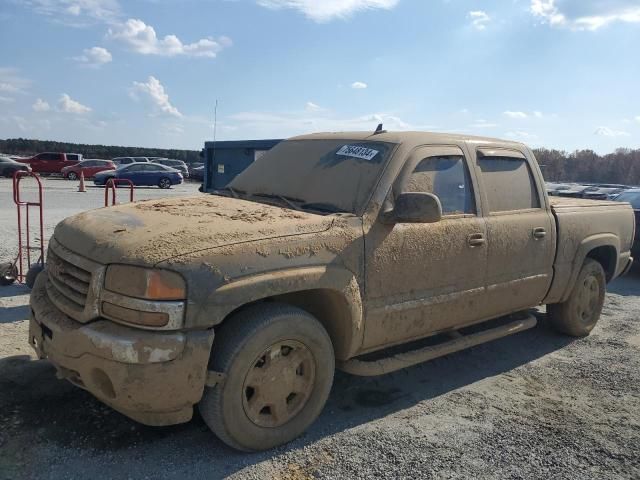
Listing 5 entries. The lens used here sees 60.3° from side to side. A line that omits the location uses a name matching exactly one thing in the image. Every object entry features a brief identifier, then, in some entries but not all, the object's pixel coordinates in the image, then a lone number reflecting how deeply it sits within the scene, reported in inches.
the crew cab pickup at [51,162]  1386.6
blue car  1133.7
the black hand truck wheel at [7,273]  245.8
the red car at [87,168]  1273.4
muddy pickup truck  111.5
